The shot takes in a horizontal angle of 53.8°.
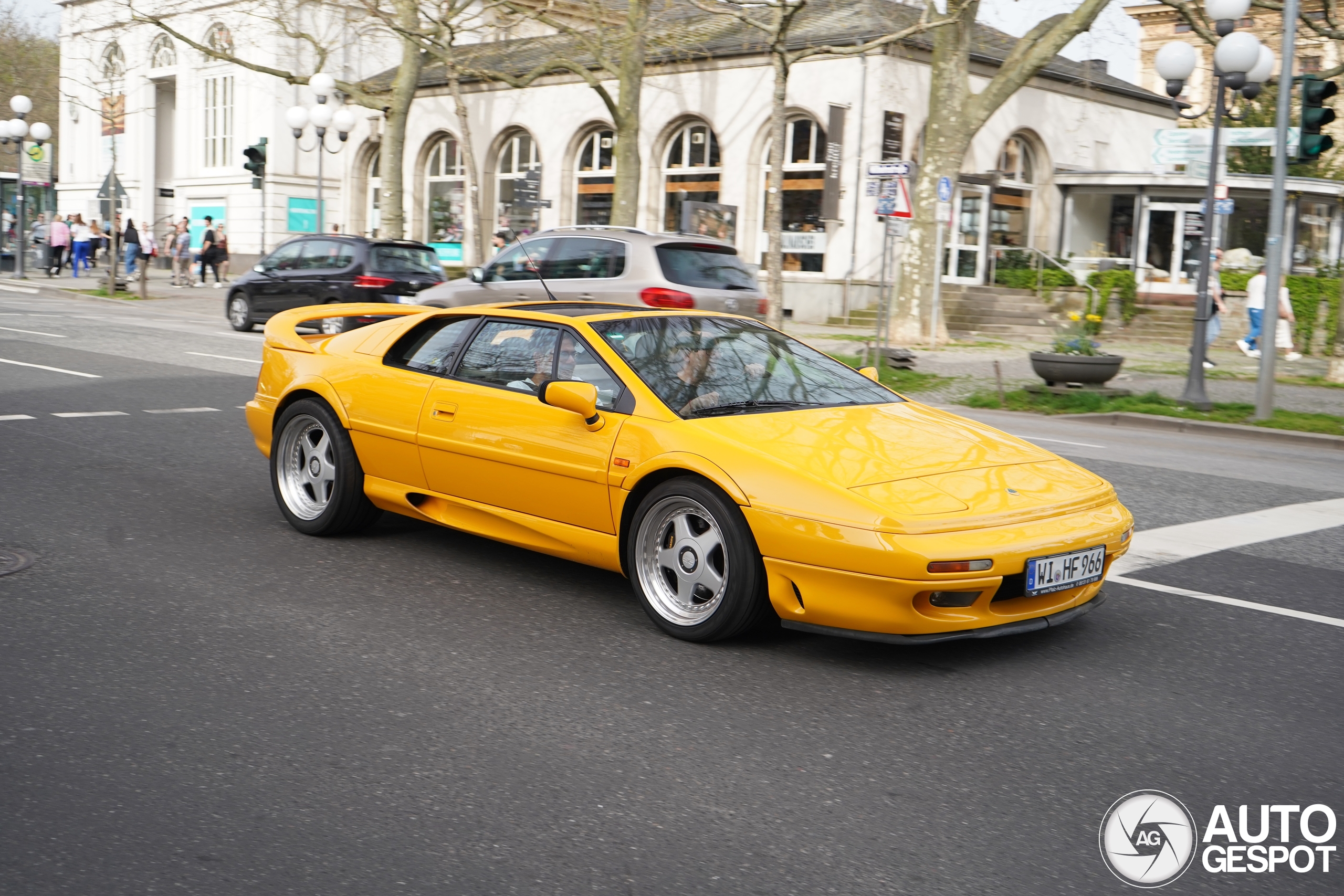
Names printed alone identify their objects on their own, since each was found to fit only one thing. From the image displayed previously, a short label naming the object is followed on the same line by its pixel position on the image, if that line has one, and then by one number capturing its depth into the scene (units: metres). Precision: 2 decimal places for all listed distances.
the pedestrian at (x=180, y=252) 37.91
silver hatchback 15.71
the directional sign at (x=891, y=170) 17.08
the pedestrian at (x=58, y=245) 37.78
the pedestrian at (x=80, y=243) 39.16
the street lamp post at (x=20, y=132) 35.25
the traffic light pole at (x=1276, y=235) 14.03
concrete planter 15.37
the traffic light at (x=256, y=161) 30.83
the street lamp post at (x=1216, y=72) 14.56
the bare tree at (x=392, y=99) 31.05
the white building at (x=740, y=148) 30.25
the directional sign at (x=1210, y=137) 15.57
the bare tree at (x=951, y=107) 22.45
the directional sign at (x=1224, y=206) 18.82
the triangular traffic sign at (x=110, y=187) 28.62
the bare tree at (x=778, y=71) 19.83
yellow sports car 4.68
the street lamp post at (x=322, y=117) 30.56
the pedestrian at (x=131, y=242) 35.03
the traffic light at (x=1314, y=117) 14.12
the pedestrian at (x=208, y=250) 37.31
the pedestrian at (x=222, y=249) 38.03
